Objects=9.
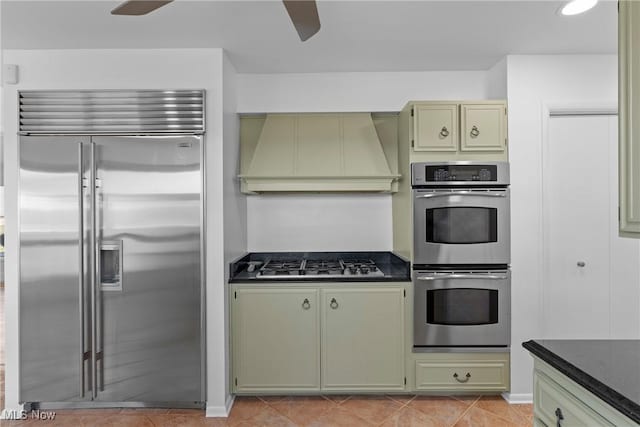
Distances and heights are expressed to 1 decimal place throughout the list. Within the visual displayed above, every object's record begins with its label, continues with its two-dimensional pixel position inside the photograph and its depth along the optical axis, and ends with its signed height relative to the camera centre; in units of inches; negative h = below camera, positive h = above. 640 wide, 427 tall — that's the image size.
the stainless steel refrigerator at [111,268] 112.5 -14.8
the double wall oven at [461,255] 118.7 -12.0
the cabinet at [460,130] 119.3 +23.4
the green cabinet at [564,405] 49.1 -24.8
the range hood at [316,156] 132.8 +18.2
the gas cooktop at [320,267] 121.7 -17.4
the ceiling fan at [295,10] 67.3 +33.2
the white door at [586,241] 119.6 -8.2
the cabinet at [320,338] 121.3 -36.0
